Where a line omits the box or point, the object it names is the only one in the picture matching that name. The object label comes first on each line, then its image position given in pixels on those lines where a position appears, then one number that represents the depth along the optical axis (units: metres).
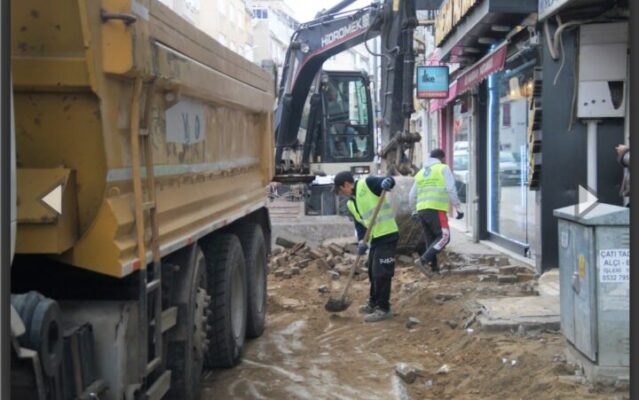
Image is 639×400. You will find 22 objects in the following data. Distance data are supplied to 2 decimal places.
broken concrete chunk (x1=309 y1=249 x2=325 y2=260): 11.48
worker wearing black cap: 7.88
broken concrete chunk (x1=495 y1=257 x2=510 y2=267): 10.44
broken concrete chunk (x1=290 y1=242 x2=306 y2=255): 12.01
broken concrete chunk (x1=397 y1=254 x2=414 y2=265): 11.05
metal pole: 8.27
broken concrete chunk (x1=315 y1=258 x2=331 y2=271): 11.01
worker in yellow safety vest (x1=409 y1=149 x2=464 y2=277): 9.92
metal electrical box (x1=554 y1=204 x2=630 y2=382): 4.55
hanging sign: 13.57
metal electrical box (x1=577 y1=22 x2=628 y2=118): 7.97
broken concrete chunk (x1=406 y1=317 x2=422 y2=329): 7.50
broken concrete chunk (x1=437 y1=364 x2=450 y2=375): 5.84
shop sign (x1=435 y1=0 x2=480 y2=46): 10.65
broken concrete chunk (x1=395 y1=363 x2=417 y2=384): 5.70
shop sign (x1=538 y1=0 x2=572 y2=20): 7.85
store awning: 10.24
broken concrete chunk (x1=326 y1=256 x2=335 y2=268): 11.14
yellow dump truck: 3.09
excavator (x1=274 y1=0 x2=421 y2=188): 11.37
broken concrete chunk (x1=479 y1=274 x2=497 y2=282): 9.15
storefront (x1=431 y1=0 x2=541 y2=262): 10.03
